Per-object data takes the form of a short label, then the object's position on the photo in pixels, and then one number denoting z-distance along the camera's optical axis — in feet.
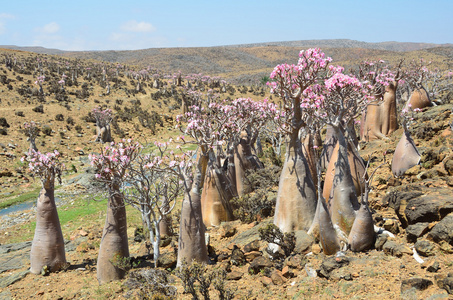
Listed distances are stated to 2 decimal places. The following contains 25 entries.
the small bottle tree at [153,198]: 20.28
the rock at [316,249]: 17.29
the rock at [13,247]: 29.66
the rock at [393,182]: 23.77
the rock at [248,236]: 22.07
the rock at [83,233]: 32.79
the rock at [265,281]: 16.17
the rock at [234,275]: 17.46
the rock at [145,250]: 23.01
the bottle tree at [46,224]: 21.45
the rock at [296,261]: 16.61
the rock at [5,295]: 19.79
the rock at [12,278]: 21.51
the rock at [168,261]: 19.90
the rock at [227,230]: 24.29
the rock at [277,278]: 15.99
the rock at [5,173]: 56.34
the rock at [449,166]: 21.36
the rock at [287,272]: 16.30
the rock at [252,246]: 19.53
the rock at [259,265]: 17.52
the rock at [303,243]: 17.69
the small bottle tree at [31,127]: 66.23
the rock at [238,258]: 19.12
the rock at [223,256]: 20.38
